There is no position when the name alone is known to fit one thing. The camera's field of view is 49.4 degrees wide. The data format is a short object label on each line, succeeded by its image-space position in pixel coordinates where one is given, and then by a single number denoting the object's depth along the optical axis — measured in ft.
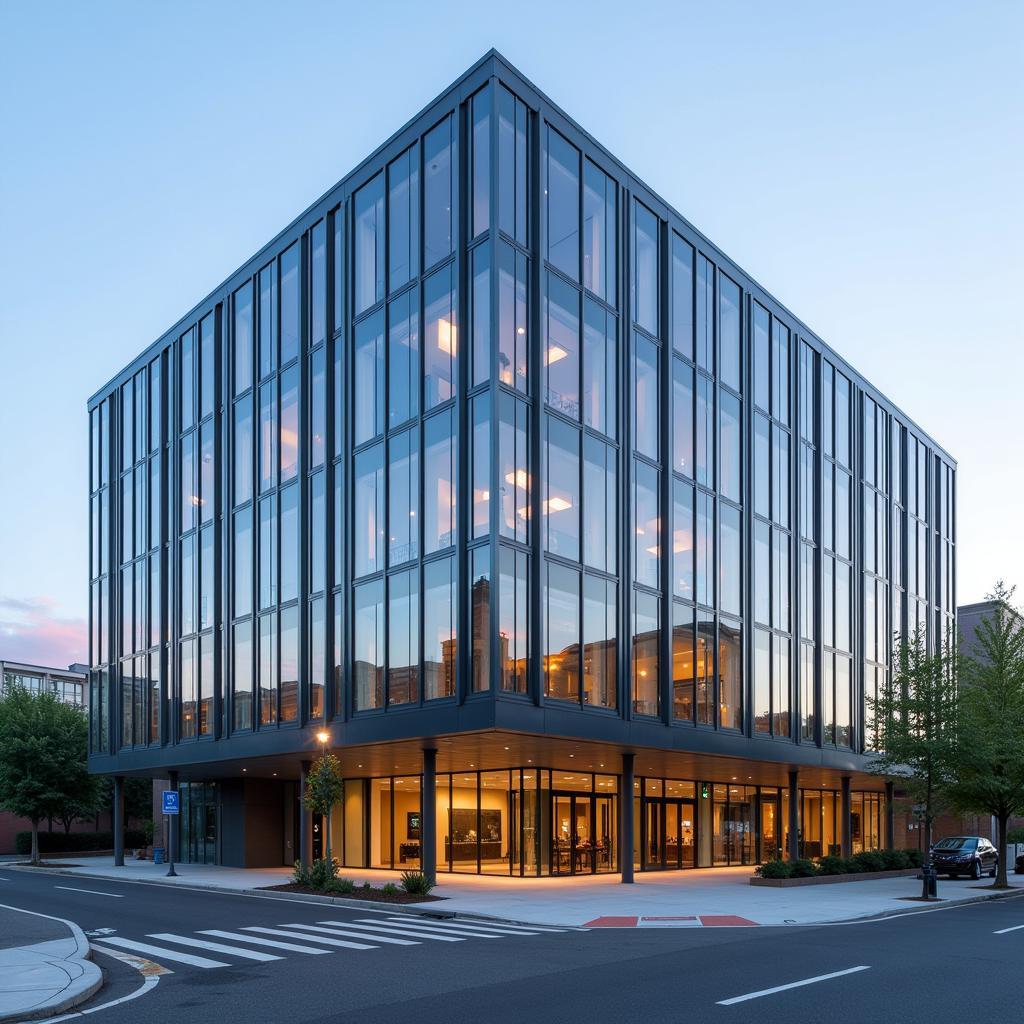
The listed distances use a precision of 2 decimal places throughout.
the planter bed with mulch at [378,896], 96.52
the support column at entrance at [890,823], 181.47
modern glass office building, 106.32
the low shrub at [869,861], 138.62
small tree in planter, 111.04
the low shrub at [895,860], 145.94
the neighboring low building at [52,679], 324.80
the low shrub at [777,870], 122.31
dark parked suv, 142.31
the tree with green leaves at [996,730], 129.39
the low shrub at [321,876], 107.76
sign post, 132.26
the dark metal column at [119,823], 173.78
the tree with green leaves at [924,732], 127.03
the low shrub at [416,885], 99.09
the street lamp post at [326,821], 109.60
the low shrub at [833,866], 129.01
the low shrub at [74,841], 233.55
